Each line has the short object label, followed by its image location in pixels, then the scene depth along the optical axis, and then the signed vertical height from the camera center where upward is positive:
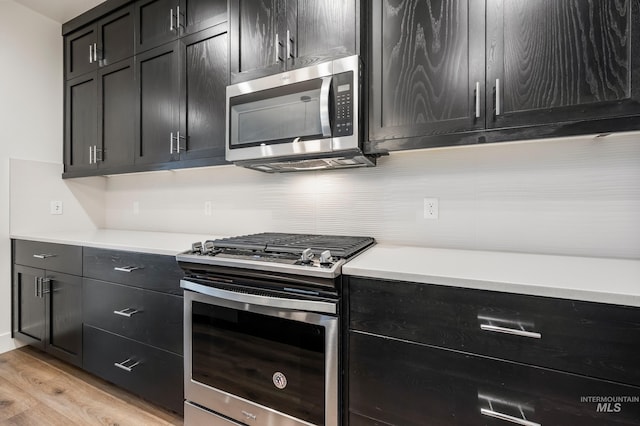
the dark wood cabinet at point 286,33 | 1.47 +0.93
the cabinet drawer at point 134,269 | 1.59 -0.32
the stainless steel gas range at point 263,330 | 1.18 -0.51
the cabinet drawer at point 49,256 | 2.00 -0.30
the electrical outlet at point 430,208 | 1.62 +0.02
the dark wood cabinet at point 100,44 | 2.24 +1.33
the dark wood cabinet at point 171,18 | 1.87 +1.26
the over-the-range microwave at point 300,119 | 1.43 +0.47
